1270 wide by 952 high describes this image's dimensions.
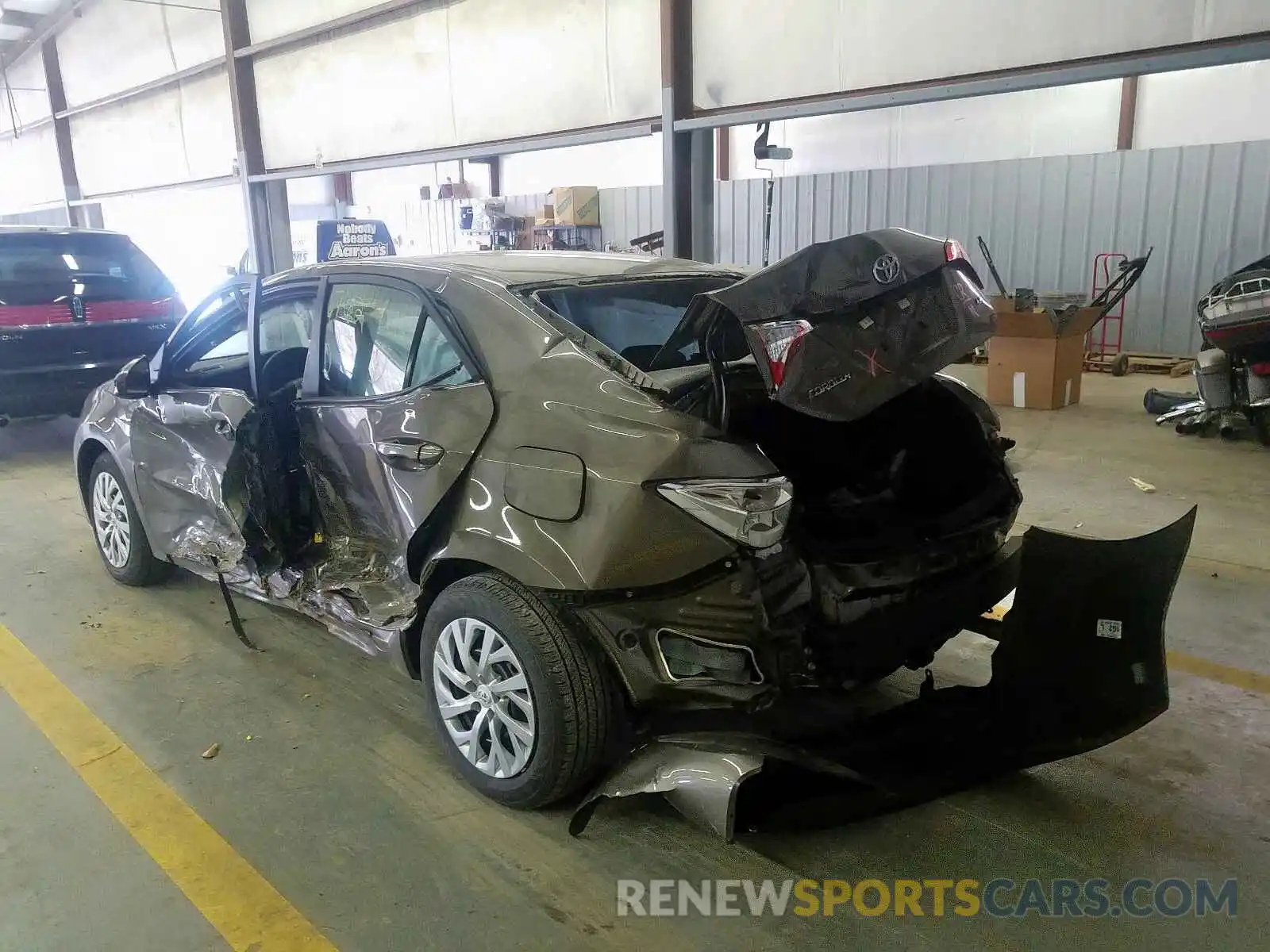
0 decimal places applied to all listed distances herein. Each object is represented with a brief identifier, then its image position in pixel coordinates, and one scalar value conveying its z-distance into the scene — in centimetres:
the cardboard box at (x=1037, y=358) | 839
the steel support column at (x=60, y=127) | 1541
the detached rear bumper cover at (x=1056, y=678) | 245
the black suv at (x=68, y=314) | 660
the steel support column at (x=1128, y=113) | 1220
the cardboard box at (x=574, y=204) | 1559
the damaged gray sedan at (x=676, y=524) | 223
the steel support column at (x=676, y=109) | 647
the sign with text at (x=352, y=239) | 947
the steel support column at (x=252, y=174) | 1055
